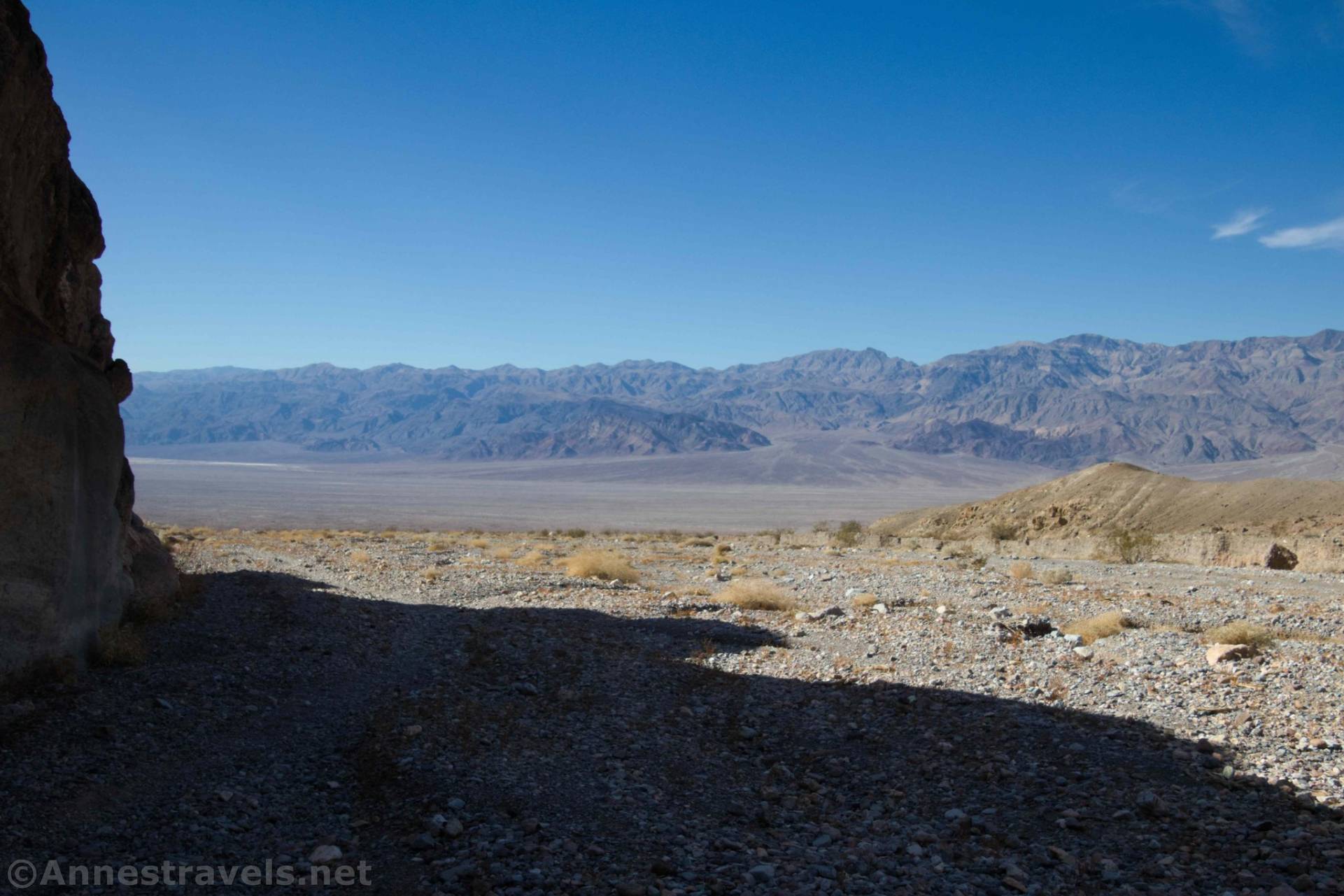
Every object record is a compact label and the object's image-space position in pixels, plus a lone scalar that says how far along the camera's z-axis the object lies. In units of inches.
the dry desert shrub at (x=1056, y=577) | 899.4
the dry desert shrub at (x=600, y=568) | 887.1
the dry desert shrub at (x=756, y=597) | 697.5
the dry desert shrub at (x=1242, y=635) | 485.4
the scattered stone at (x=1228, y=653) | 443.5
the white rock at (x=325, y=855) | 223.5
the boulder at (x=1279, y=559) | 1124.5
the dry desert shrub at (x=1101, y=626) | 546.3
